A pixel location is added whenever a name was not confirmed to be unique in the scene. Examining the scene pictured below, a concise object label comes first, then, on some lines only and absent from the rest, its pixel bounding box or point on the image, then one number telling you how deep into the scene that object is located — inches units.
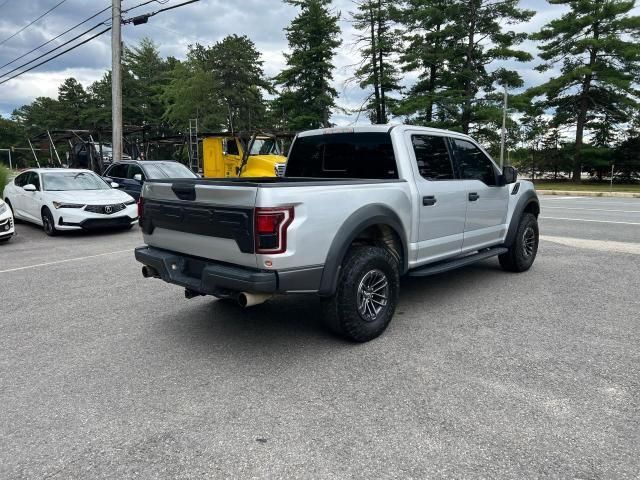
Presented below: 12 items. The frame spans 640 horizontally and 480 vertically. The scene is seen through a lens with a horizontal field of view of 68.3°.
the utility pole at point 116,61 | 661.9
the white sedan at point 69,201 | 380.2
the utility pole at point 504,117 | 1119.0
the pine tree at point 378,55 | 1387.8
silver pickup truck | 133.2
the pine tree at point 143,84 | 2181.3
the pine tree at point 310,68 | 1482.5
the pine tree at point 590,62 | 1177.4
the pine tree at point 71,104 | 2635.3
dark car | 482.6
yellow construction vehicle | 659.4
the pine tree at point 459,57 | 1270.9
